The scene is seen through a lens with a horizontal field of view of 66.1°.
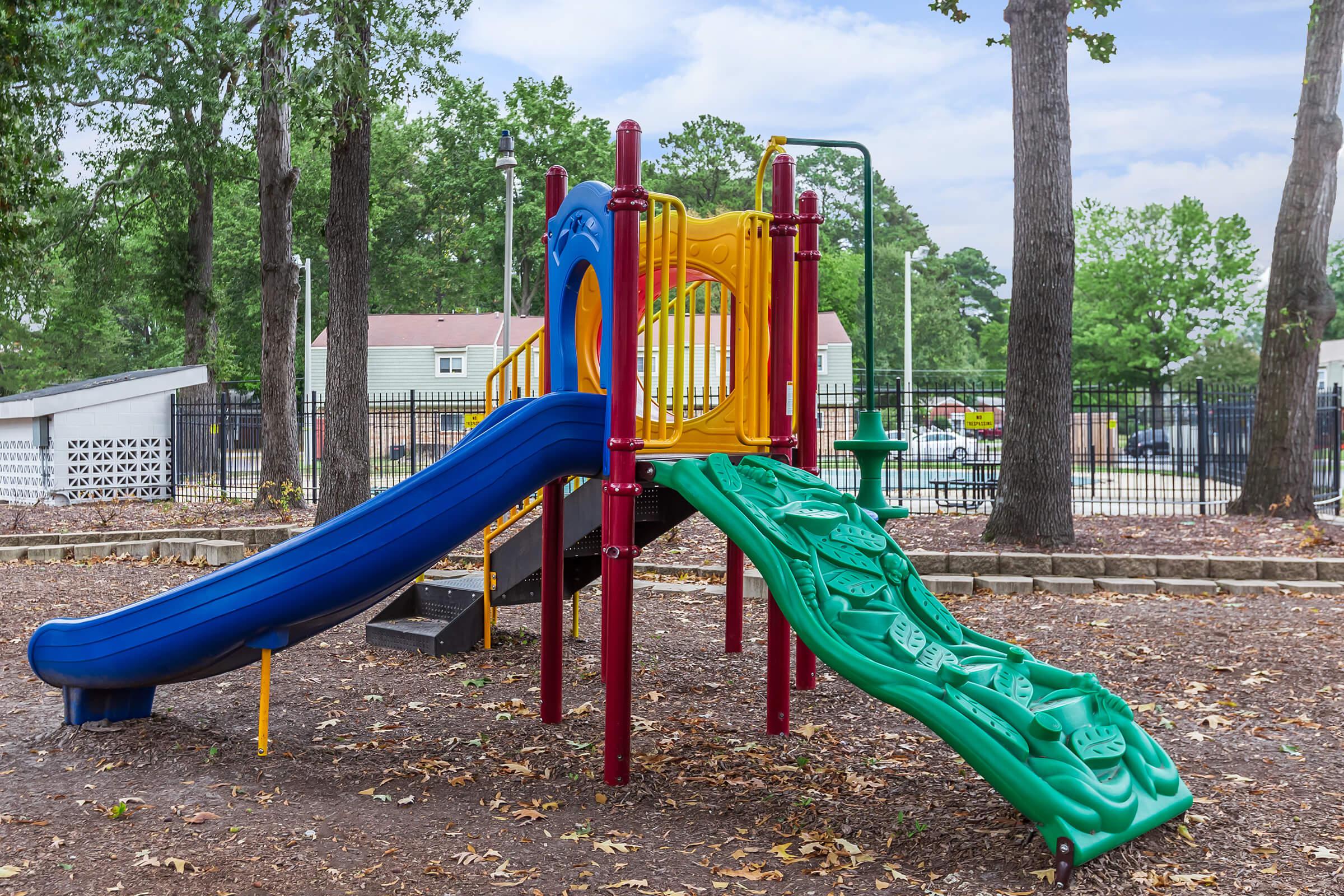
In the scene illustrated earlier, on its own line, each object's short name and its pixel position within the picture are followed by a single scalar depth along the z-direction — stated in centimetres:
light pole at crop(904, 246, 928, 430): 3247
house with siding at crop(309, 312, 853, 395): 4338
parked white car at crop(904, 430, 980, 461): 3085
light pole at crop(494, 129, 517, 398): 1608
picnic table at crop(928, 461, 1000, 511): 1517
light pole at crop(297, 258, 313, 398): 3556
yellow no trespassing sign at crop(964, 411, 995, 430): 1818
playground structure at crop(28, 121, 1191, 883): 383
